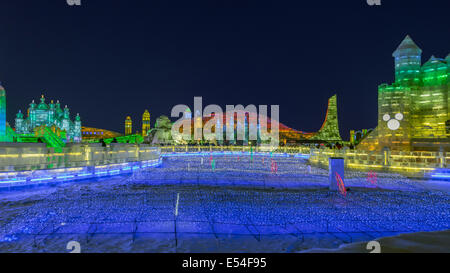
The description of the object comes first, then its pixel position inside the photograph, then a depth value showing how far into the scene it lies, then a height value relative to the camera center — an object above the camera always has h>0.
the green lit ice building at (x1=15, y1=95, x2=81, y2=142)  107.99 +9.51
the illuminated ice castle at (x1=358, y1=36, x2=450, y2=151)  43.47 +5.43
